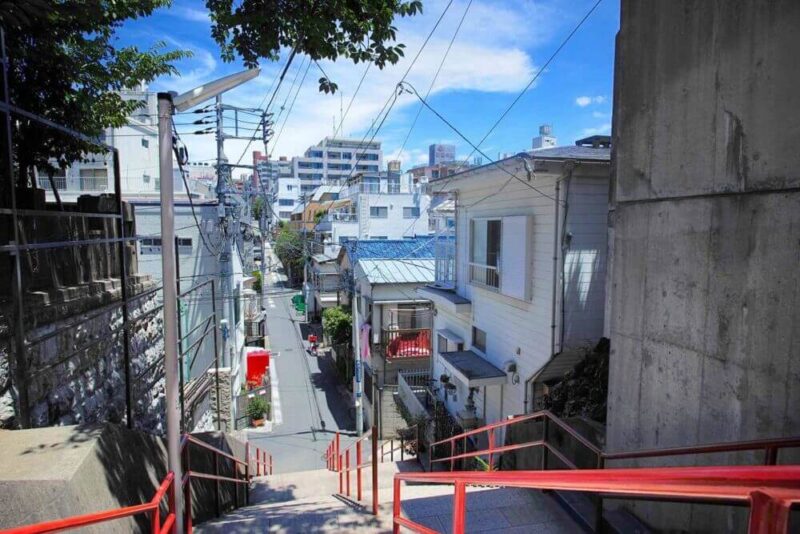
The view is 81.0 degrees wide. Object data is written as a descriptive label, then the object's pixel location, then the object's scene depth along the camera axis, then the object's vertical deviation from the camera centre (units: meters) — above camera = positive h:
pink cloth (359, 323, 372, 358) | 15.80 -3.61
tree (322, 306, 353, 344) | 23.59 -4.63
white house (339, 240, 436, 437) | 18.89 -3.32
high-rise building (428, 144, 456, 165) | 94.21 +16.97
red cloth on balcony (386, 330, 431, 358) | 19.31 -4.60
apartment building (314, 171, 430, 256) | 37.72 +1.49
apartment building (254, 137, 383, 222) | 82.88 +13.07
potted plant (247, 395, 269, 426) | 17.72 -6.68
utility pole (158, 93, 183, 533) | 3.23 -0.38
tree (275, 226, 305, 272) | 46.40 -1.70
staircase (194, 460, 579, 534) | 4.26 -2.91
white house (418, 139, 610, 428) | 8.75 -0.68
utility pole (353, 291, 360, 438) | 15.98 -5.07
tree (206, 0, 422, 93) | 4.83 +2.22
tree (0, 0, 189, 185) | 5.14 +2.00
